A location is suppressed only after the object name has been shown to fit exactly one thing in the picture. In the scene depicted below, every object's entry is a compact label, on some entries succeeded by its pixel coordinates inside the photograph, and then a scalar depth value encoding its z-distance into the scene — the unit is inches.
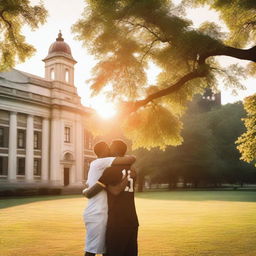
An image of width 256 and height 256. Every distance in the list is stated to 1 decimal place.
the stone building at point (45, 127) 1771.7
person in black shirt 209.8
